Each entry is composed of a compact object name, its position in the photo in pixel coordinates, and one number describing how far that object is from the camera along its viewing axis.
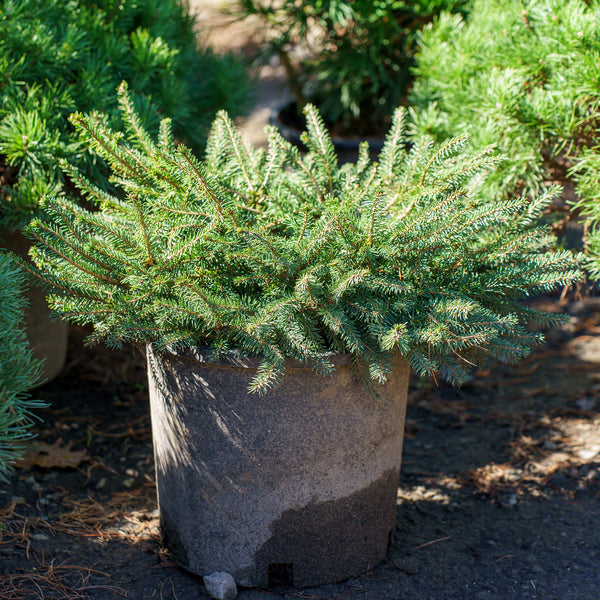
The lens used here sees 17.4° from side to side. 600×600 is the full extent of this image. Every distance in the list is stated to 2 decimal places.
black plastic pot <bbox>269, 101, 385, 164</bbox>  2.84
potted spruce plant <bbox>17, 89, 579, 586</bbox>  1.93
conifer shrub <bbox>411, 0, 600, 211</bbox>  2.10
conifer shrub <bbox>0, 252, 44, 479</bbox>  1.87
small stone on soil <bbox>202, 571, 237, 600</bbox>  2.00
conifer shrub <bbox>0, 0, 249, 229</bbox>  2.12
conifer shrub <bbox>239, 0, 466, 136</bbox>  2.63
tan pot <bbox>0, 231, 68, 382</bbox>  2.26
